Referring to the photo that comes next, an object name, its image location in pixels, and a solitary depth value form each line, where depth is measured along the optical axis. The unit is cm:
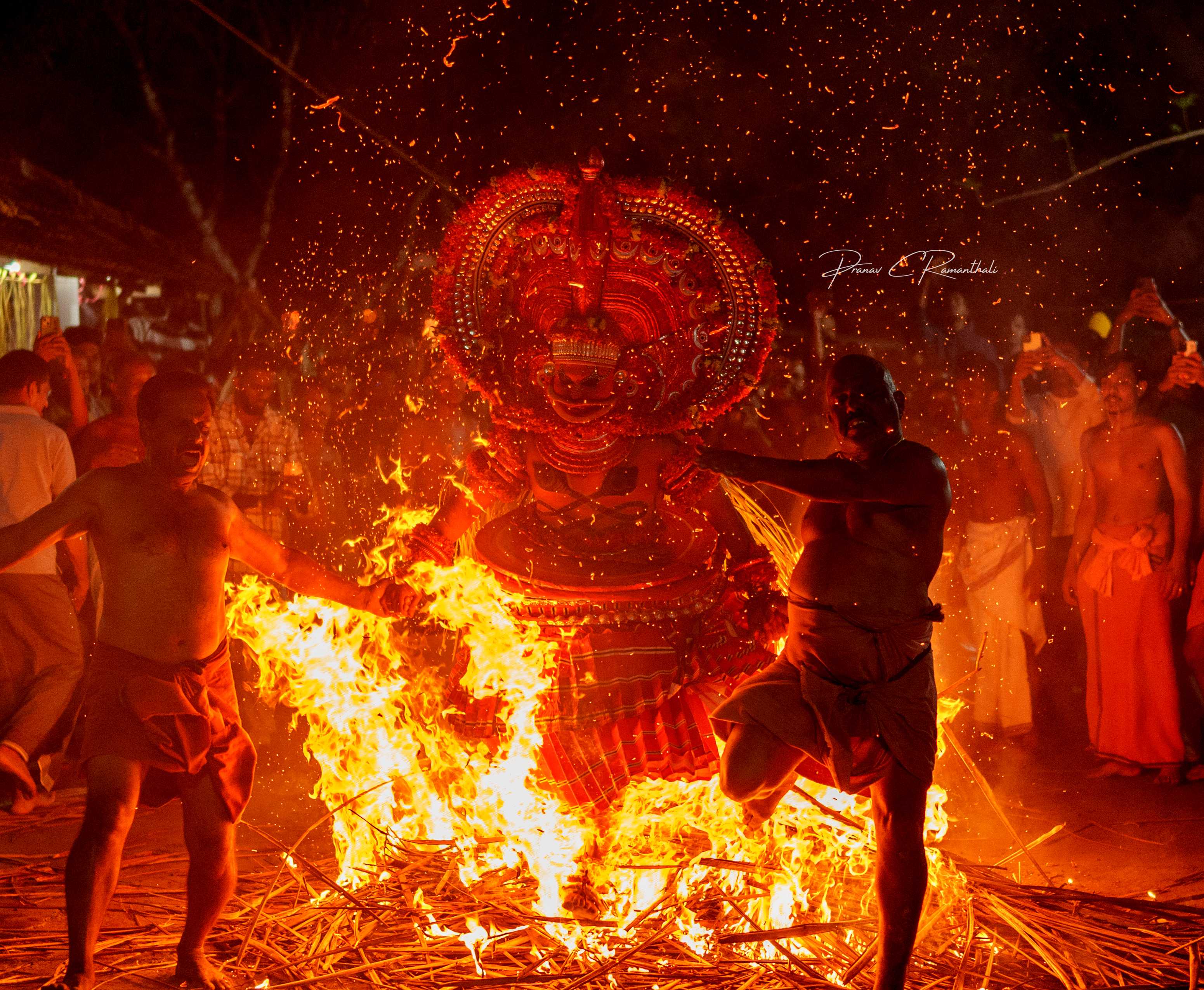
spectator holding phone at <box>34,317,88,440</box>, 718
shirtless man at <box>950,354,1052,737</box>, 721
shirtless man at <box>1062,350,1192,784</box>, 654
